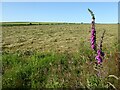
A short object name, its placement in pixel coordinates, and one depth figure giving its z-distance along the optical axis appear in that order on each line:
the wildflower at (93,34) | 1.87
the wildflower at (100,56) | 1.84
